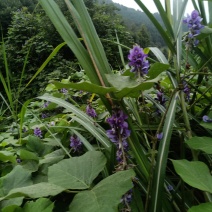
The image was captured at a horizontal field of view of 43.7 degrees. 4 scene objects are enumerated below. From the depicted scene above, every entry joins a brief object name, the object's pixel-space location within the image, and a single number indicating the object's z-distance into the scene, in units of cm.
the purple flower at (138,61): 54
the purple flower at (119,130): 50
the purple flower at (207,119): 70
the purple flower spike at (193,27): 68
